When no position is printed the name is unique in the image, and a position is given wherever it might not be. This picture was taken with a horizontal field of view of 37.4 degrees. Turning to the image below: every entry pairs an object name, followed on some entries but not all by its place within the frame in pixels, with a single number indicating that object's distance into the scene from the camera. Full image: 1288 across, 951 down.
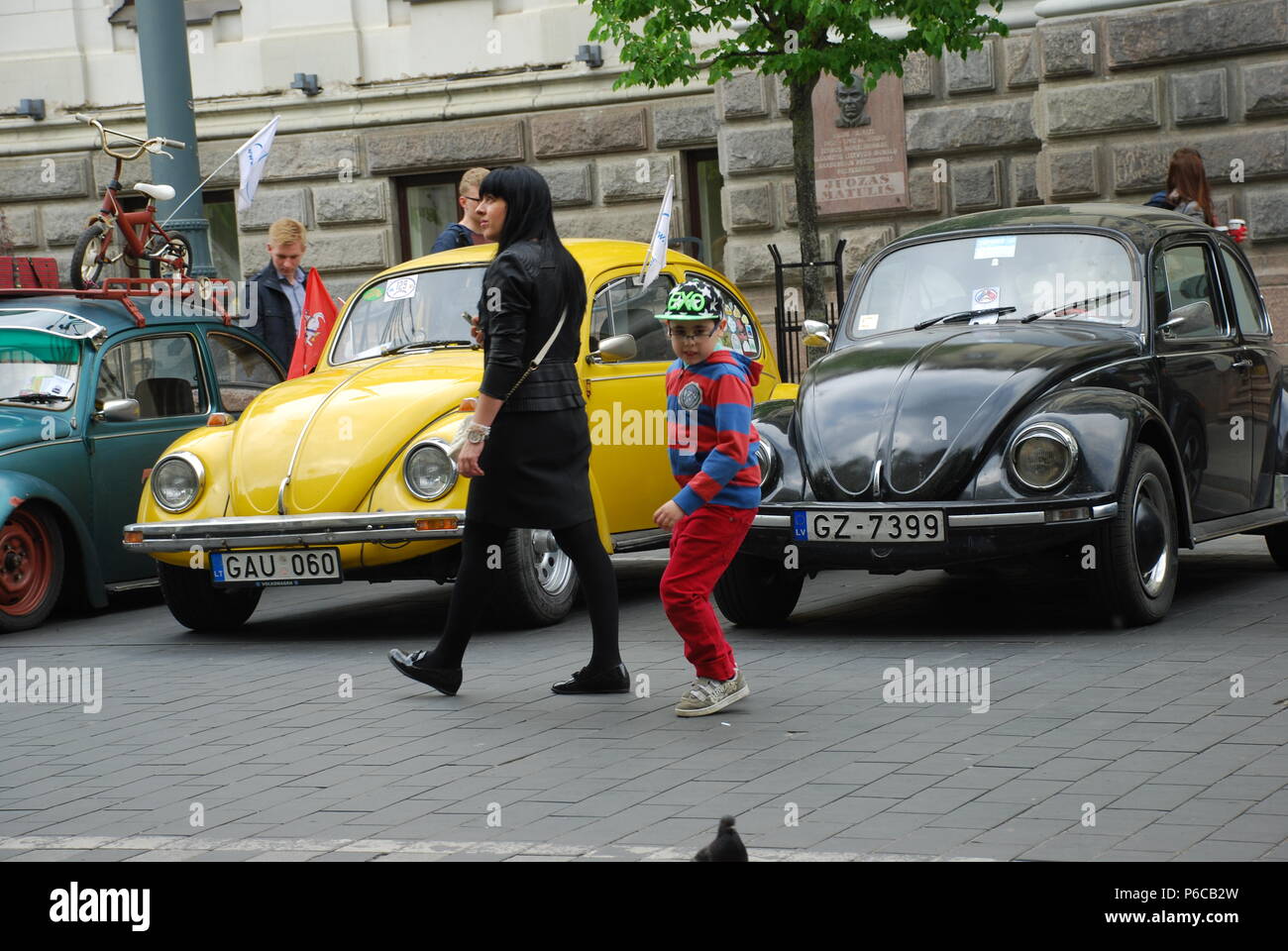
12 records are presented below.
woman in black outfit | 6.74
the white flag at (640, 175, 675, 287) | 9.41
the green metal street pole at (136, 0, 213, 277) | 12.91
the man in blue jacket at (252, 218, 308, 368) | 11.66
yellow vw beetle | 8.40
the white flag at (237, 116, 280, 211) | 12.84
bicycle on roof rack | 11.93
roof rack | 10.74
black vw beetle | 7.51
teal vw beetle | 9.73
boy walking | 6.42
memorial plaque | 17.45
